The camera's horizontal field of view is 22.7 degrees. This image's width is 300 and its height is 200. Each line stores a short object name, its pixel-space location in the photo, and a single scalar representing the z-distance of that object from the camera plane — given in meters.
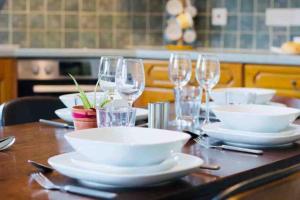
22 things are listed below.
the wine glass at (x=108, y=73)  1.70
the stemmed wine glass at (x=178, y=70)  1.91
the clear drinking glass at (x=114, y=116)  1.54
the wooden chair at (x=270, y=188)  1.07
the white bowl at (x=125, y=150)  1.21
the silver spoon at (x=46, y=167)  1.34
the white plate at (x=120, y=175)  1.19
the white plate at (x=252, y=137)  1.57
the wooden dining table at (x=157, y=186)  1.20
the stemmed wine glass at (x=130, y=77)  1.65
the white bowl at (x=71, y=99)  1.90
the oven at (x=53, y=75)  3.75
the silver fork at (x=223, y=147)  1.54
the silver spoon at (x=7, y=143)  1.54
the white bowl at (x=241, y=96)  2.01
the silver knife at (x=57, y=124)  1.84
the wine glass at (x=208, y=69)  1.88
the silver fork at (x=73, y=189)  1.17
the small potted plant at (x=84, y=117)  1.67
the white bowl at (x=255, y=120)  1.60
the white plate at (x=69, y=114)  1.87
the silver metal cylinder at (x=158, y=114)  1.72
